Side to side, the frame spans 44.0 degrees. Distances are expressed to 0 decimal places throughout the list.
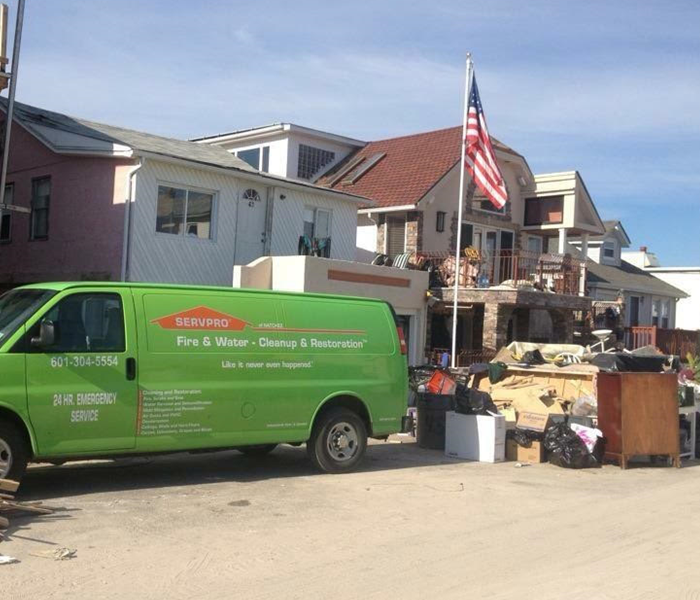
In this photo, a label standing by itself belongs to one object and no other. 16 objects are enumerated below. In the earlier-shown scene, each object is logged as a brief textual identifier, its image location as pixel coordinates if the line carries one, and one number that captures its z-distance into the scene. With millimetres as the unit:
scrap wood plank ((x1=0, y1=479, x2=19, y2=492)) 7676
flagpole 19312
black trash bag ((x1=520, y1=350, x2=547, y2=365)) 16453
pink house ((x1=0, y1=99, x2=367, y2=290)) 18094
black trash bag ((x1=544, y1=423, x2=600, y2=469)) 12258
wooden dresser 12539
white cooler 12586
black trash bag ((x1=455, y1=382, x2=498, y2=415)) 12906
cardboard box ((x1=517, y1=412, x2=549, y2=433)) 13430
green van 8602
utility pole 15469
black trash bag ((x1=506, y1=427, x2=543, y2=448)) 12766
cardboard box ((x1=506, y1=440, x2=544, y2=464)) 12688
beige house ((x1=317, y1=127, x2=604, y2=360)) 22984
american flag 19156
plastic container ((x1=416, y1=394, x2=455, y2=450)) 13547
